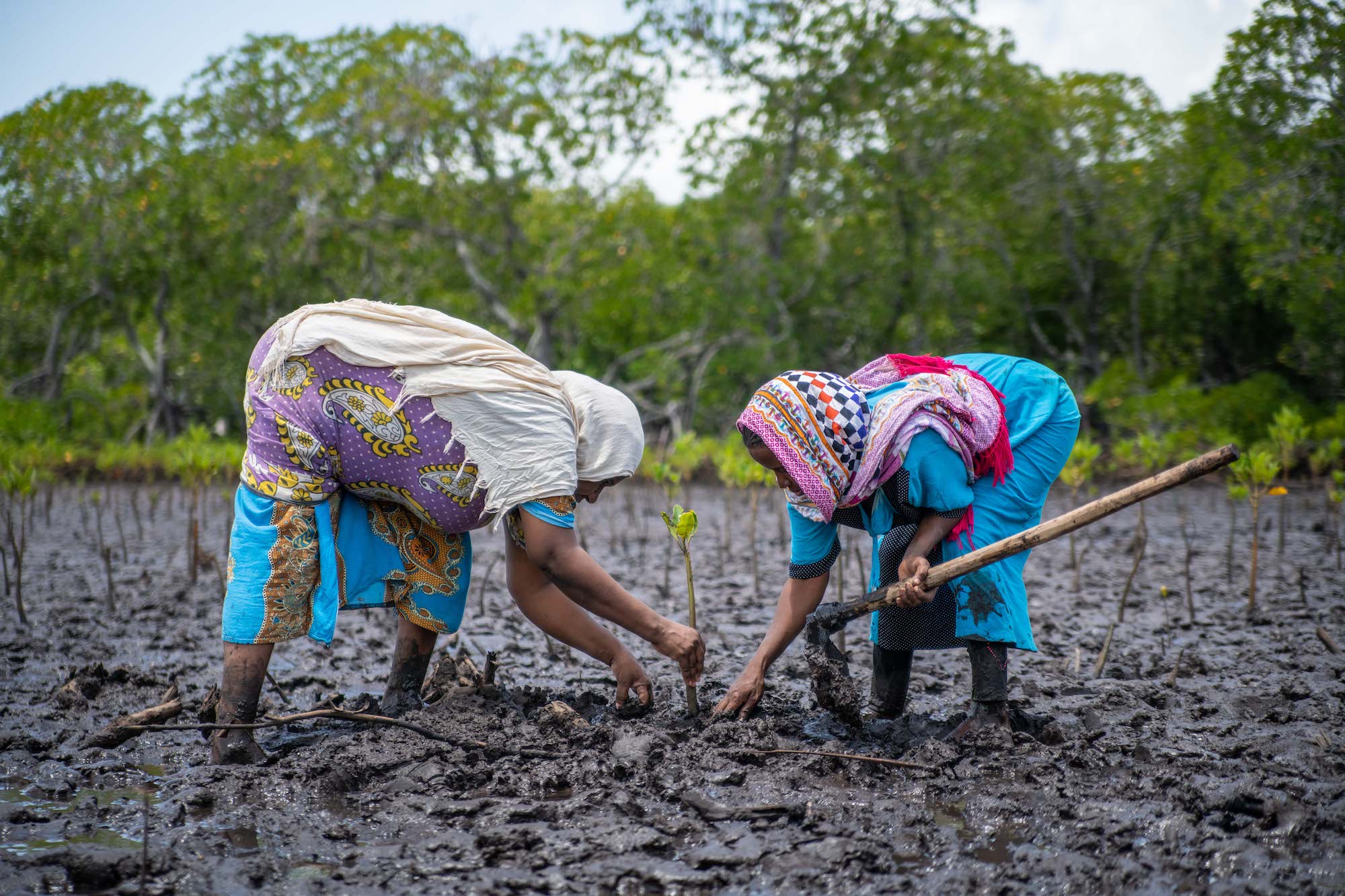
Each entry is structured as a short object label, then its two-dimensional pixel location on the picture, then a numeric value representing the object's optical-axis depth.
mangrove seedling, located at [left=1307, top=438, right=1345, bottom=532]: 6.85
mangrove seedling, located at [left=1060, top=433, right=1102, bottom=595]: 6.35
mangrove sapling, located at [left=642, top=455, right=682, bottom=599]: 6.69
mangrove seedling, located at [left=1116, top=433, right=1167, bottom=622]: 4.58
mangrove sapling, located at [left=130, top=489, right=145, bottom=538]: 7.91
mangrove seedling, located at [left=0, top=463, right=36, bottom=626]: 4.87
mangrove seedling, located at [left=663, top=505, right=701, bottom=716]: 3.07
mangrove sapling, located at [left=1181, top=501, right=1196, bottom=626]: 4.65
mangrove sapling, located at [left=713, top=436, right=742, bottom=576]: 7.21
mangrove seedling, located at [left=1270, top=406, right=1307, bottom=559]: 6.16
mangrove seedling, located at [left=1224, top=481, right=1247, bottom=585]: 5.23
